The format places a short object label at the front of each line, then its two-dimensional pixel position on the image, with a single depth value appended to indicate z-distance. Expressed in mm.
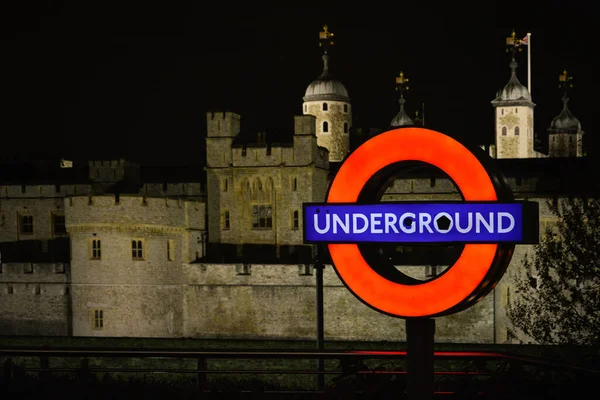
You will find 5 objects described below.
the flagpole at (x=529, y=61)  76375
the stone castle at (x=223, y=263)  37094
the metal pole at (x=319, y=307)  25609
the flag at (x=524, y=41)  75625
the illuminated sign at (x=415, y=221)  9016
